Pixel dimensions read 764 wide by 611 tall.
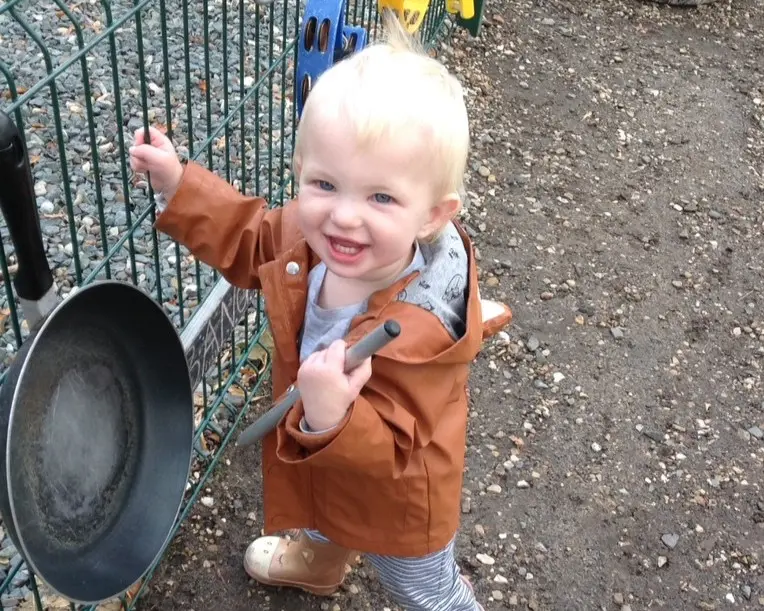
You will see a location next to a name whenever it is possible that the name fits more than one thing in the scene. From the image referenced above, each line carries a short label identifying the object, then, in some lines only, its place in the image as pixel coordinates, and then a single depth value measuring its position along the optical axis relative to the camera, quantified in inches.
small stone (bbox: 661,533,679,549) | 114.4
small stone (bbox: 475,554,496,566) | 110.3
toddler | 59.5
